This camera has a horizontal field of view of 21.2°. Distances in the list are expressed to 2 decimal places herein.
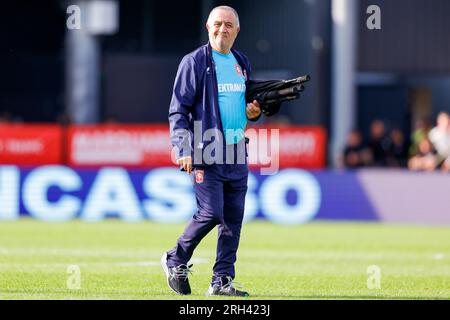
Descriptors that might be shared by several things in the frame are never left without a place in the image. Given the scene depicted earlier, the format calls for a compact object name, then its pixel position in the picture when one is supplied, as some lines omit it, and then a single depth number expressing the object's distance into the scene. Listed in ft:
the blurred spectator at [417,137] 83.71
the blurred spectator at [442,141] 77.97
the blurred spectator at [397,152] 84.84
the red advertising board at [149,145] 76.02
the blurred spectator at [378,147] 83.35
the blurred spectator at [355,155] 80.59
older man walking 32.60
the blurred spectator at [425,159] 78.23
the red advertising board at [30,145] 75.20
